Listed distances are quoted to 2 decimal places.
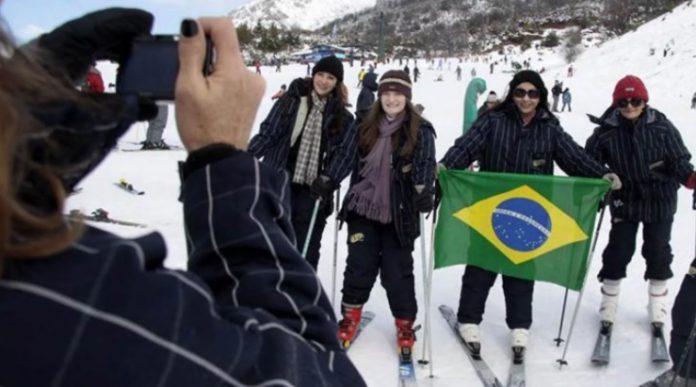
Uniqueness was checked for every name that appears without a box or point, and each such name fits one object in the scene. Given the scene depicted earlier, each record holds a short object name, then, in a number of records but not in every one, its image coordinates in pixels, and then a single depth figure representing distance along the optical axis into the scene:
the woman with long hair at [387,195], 4.21
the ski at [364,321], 4.49
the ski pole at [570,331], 4.16
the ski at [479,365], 3.90
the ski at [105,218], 6.41
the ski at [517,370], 3.91
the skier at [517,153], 4.15
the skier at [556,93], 25.27
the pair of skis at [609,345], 4.16
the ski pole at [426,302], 4.07
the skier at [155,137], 11.57
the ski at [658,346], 4.13
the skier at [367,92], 11.98
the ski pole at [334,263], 4.58
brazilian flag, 4.12
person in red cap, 4.28
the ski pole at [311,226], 4.32
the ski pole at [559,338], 4.38
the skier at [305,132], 4.48
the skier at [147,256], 0.57
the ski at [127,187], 8.07
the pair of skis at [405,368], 3.89
